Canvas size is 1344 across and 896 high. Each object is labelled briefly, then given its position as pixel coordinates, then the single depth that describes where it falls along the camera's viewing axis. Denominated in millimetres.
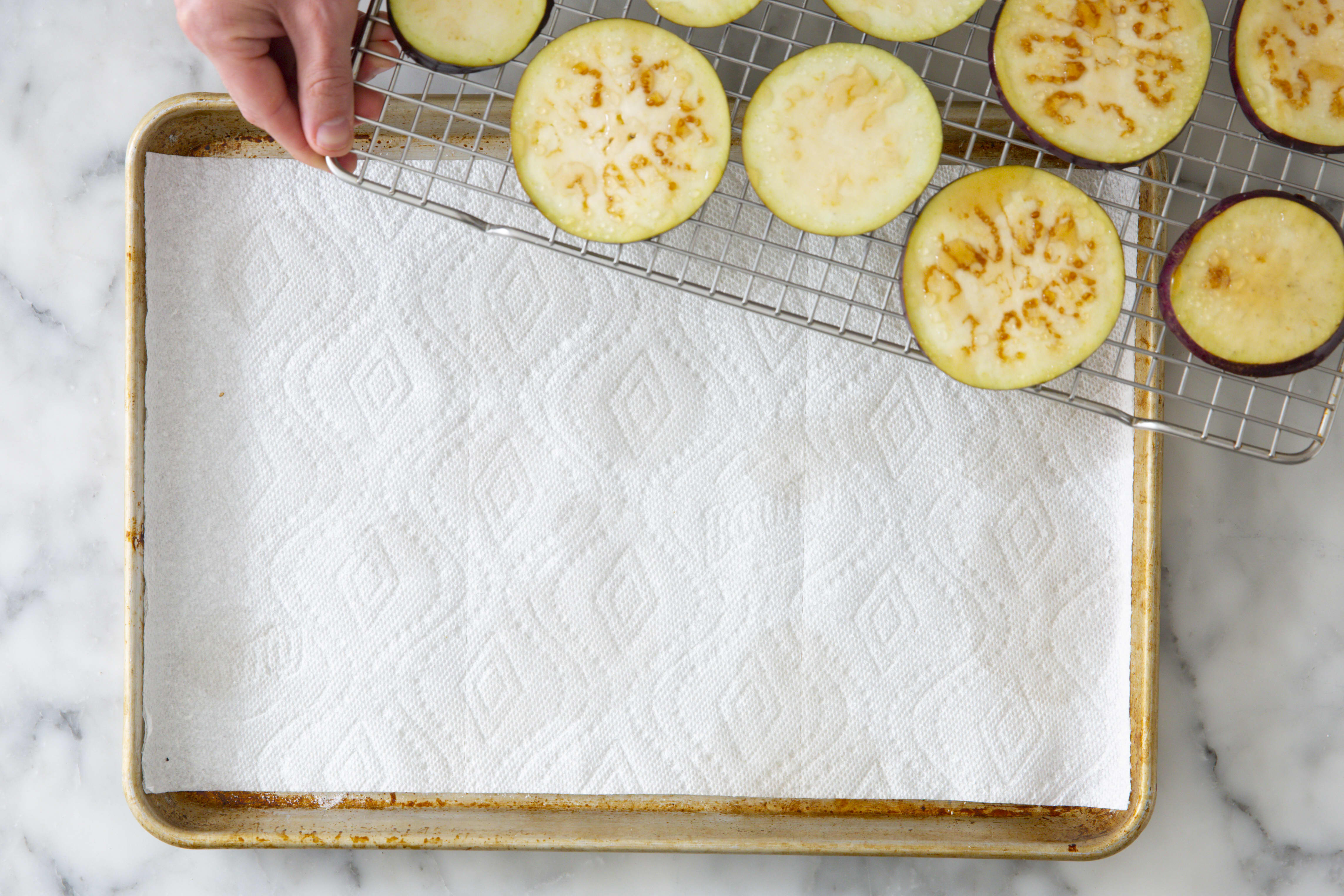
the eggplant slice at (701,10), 969
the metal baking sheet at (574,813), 1024
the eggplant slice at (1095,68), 971
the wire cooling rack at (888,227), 1013
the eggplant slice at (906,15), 968
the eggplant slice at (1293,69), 975
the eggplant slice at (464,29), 963
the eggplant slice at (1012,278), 966
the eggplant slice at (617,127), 964
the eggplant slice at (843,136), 965
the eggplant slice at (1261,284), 966
